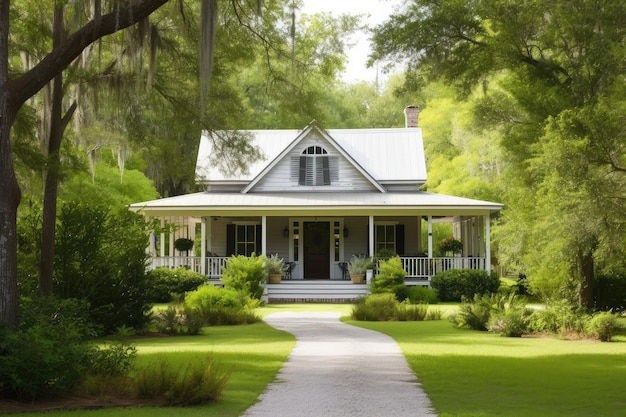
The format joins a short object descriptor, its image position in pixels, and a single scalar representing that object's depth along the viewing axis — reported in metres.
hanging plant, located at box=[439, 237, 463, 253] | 32.42
